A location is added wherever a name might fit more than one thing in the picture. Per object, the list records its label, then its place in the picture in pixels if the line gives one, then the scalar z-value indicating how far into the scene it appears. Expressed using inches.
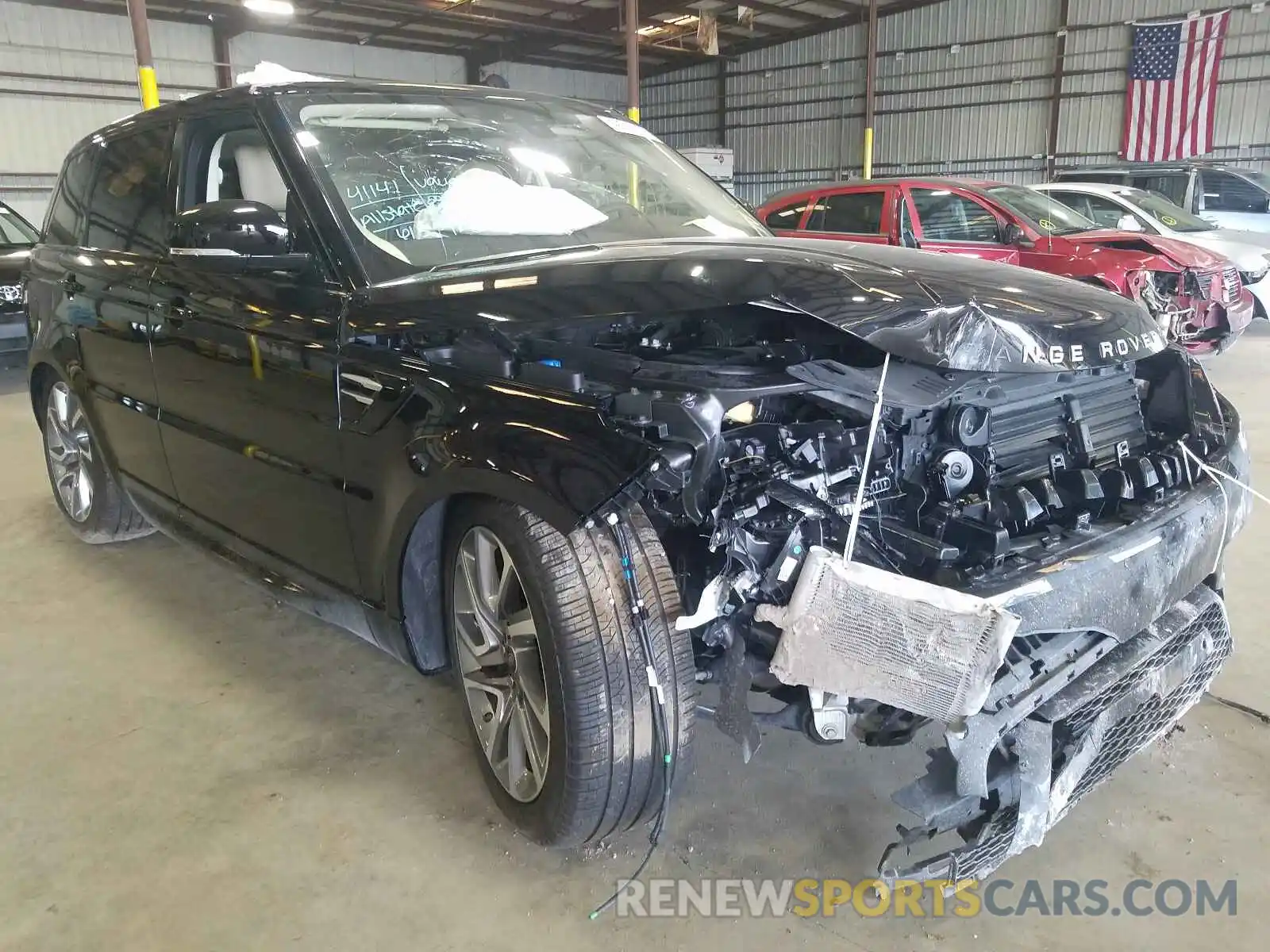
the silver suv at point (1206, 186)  426.9
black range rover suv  65.0
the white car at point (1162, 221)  333.1
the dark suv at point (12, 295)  307.6
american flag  573.3
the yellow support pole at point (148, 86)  265.7
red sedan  290.4
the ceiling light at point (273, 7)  475.5
